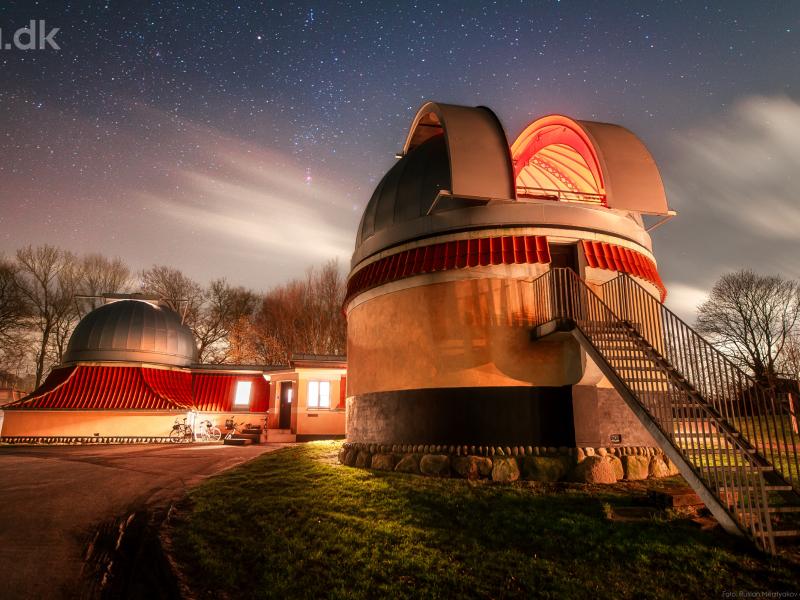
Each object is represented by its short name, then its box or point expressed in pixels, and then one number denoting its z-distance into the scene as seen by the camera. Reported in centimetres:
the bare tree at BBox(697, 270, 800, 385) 3259
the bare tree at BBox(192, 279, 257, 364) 4531
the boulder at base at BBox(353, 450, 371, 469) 1233
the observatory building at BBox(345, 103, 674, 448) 1058
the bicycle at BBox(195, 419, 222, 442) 2590
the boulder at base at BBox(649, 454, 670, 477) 1026
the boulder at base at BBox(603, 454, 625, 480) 980
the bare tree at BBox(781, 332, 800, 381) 2814
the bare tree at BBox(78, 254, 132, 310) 4197
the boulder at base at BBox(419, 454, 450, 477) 1048
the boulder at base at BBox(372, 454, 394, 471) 1162
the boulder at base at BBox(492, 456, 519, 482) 984
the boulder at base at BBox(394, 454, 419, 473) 1098
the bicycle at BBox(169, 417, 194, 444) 2536
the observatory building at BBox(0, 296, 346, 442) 2502
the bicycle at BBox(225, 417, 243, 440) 2681
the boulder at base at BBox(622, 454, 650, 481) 994
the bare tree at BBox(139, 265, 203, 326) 4466
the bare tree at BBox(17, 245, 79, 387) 3884
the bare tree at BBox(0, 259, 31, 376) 3428
